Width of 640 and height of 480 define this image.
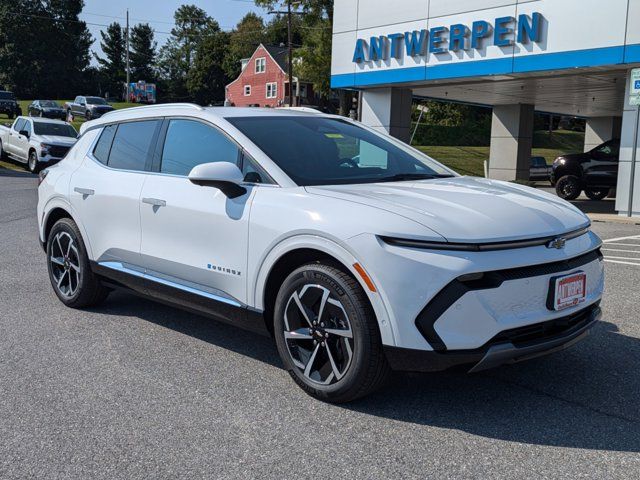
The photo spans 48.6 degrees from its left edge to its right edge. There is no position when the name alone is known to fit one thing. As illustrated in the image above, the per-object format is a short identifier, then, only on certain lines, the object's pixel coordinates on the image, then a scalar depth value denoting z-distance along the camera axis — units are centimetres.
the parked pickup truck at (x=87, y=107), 5216
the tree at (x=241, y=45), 9750
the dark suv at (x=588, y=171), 2009
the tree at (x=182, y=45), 12031
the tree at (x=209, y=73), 10006
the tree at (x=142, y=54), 11506
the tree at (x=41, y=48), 8831
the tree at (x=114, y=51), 11319
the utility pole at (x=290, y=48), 4677
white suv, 352
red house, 7581
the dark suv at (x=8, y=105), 5016
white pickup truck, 2195
